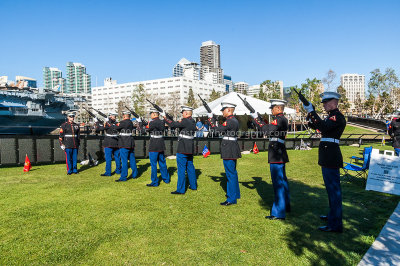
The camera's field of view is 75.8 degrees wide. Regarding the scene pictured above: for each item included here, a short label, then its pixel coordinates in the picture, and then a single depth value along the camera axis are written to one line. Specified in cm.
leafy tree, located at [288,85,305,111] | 4756
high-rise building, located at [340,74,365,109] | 19475
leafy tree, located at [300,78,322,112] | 4583
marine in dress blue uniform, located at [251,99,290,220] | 497
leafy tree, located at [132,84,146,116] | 6376
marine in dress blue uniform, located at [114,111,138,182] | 854
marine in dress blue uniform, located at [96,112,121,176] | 912
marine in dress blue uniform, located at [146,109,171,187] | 768
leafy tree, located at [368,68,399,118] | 4969
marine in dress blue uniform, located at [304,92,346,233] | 436
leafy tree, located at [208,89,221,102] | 8844
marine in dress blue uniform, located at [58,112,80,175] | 944
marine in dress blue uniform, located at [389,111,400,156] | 972
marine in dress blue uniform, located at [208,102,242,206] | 591
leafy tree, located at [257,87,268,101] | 5419
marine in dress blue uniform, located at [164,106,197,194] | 682
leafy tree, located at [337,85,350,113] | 7375
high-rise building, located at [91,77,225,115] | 12672
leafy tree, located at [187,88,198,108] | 8194
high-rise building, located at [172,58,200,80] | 13012
